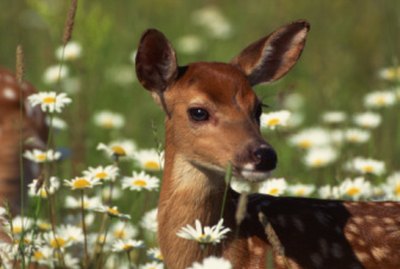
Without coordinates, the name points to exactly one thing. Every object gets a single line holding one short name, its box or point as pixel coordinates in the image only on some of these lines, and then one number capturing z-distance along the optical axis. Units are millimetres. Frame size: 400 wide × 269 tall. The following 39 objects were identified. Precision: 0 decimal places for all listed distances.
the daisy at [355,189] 13375
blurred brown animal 13648
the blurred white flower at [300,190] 13859
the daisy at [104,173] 11937
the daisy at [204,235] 9867
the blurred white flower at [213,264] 9714
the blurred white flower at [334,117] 15889
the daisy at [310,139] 16234
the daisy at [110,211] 11215
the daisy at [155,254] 11867
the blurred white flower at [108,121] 17797
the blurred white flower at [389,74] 16902
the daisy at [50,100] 11948
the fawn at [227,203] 11094
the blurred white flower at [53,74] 17731
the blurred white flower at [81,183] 11391
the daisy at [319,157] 15375
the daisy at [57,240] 11875
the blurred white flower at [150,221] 12559
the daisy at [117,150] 12373
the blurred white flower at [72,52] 18234
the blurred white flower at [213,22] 23156
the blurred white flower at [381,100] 16969
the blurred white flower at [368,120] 16437
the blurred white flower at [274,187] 12891
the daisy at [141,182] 12312
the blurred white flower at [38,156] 12930
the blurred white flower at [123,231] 12638
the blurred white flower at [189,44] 22170
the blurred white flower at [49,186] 10914
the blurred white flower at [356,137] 15761
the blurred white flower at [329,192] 13498
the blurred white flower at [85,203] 12737
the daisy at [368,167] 14172
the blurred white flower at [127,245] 11484
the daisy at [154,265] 11766
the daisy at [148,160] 13680
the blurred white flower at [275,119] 13148
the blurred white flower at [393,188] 13786
